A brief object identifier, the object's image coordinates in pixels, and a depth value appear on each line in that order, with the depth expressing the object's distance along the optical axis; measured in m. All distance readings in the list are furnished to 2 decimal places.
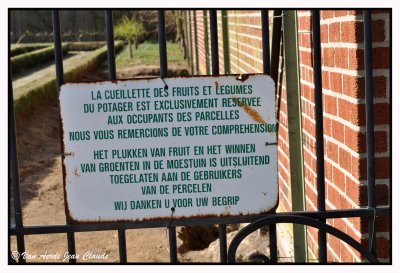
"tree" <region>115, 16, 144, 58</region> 29.94
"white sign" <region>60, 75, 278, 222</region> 2.17
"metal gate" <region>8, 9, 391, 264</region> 2.19
